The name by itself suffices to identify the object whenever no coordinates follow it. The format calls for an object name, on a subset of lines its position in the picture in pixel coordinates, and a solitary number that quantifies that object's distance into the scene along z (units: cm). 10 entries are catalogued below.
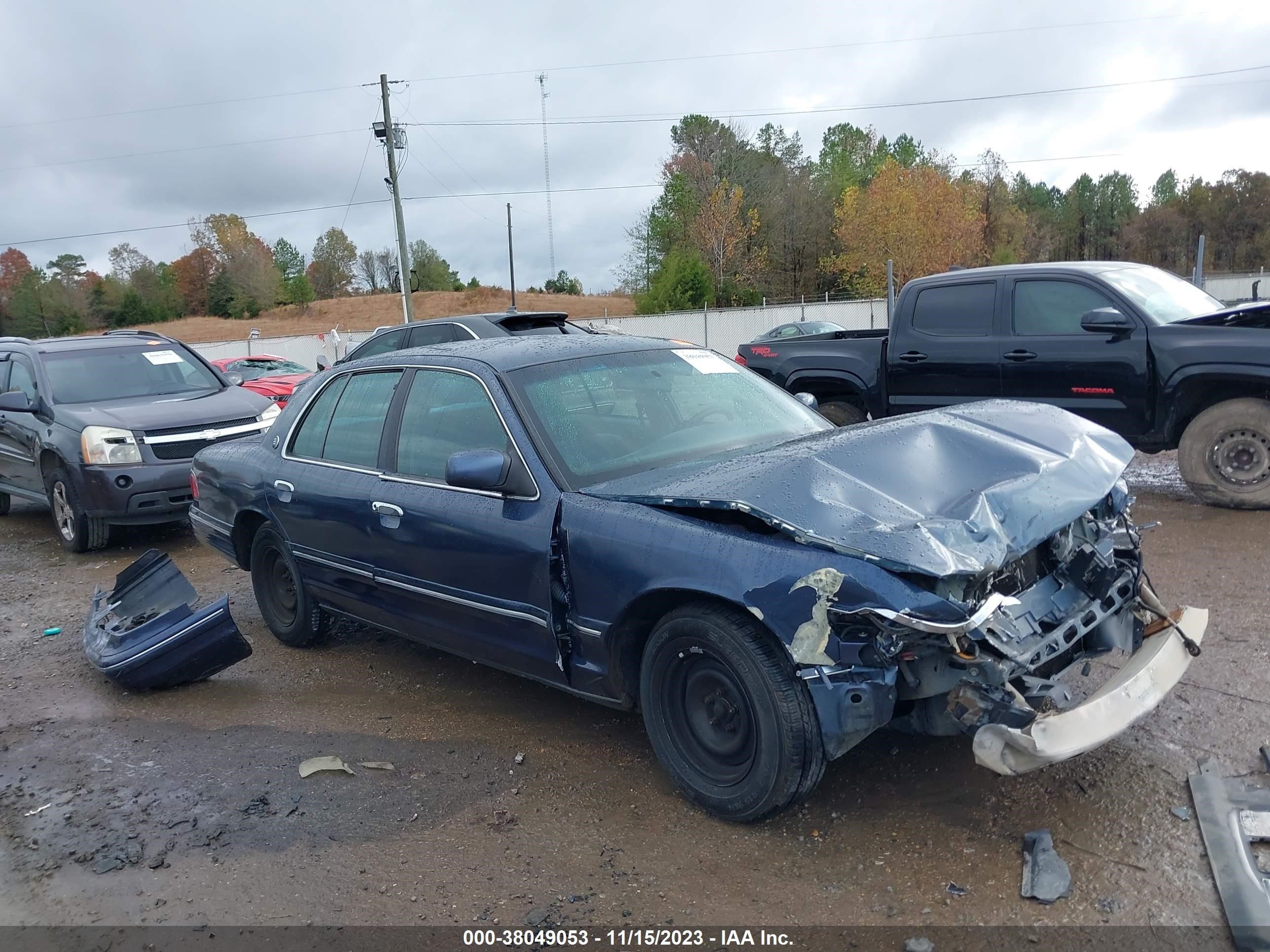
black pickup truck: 666
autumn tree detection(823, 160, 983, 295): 4219
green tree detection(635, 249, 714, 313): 4806
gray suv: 770
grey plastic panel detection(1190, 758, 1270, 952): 245
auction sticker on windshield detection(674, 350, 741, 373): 450
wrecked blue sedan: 274
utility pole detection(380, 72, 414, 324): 2984
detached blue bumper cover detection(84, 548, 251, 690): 474
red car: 1705
